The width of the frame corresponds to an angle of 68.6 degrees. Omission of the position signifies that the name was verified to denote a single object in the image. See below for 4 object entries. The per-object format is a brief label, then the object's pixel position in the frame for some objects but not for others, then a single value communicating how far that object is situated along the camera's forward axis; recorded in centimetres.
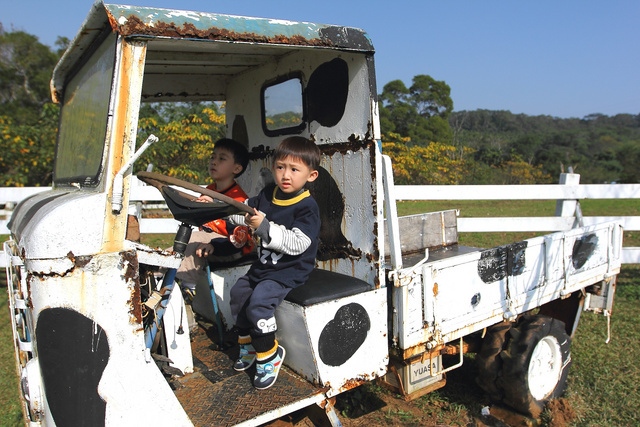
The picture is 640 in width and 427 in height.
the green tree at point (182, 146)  1040
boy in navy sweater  236
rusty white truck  180
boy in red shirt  298
